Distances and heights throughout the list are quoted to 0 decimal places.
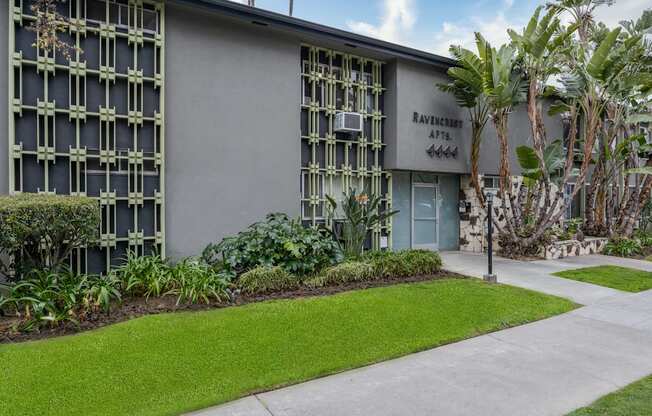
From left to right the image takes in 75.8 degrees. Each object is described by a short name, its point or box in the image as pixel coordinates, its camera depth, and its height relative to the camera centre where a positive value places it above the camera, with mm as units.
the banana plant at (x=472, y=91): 10289 +2970
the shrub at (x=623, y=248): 12492 -1303
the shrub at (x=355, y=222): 8836 -385
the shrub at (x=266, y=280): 6910 -1293
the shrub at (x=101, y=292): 5551 -1228
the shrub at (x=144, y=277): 6516 -1173
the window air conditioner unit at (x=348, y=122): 9969 +1967
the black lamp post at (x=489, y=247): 8234 -851
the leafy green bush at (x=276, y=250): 7457 -841
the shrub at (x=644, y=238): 13708 -1124
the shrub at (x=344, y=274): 7533 -1303
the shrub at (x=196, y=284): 6242 -1242
